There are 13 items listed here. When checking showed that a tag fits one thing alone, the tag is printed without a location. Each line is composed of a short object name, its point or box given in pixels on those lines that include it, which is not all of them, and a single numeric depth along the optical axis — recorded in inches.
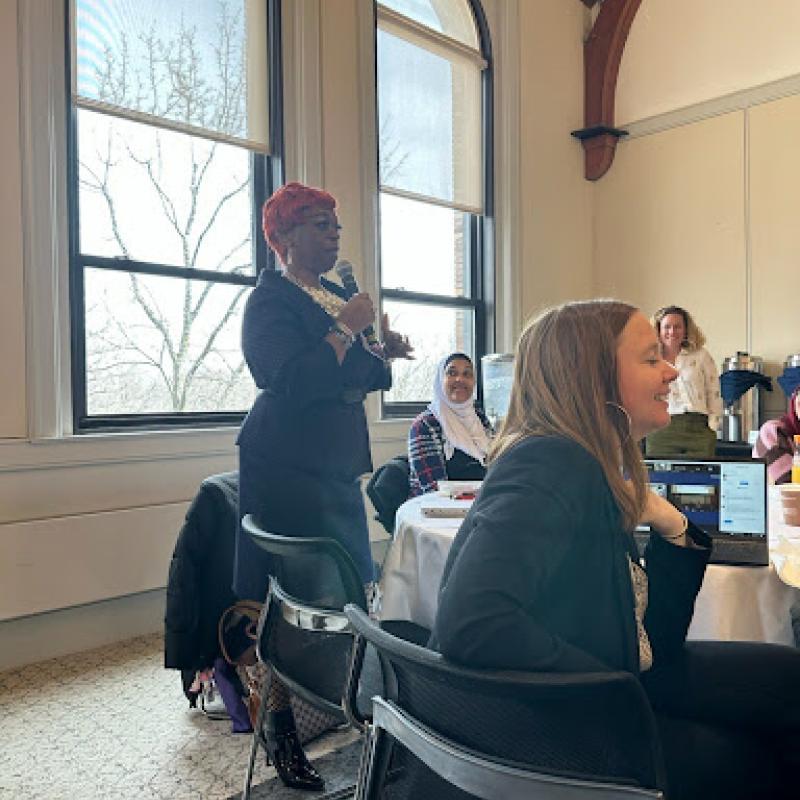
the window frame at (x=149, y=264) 124.1
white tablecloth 55.7
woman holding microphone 72.9
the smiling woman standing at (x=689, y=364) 173.3
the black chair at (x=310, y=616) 54.4
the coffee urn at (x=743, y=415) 192.5
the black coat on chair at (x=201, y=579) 89.4
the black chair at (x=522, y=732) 30.4
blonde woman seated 33.4
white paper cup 67.7
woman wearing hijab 113.3
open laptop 56.9
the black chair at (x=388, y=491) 114.2
